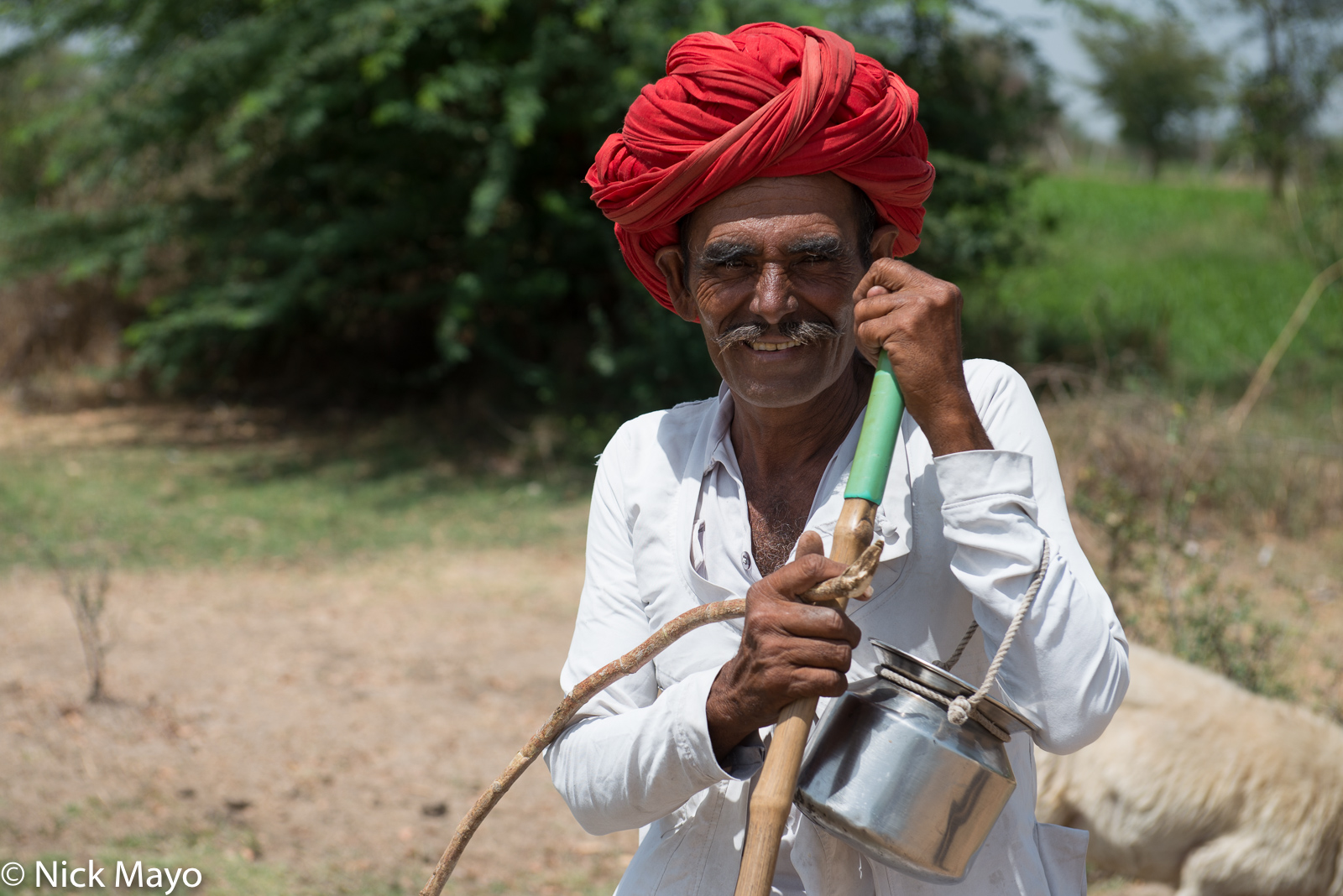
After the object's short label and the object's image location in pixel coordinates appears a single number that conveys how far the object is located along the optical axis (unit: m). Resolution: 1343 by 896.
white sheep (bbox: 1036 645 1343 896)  3.30
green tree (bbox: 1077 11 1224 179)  35.53
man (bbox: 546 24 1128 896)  1.49
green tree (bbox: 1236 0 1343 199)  10.75
